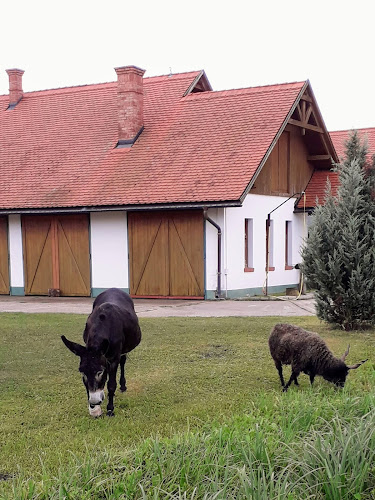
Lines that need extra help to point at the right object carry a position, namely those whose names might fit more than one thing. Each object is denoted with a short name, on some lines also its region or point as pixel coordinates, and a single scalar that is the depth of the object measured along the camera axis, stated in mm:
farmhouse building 18016
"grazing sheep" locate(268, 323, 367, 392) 7105
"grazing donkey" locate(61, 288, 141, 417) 6141
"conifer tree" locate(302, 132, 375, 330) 11805
